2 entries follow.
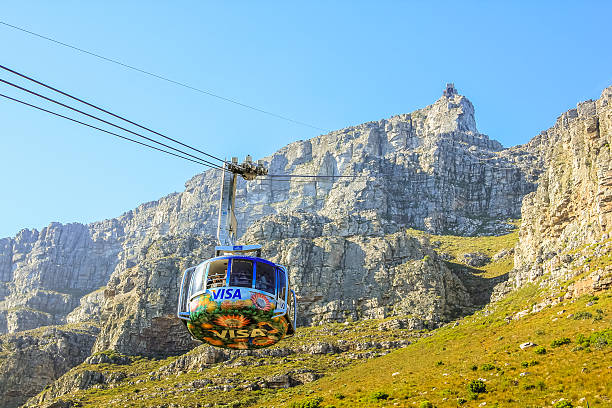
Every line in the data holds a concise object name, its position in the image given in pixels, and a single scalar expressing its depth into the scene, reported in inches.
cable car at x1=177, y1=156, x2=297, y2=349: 1261.1
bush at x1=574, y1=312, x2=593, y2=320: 2938.0
